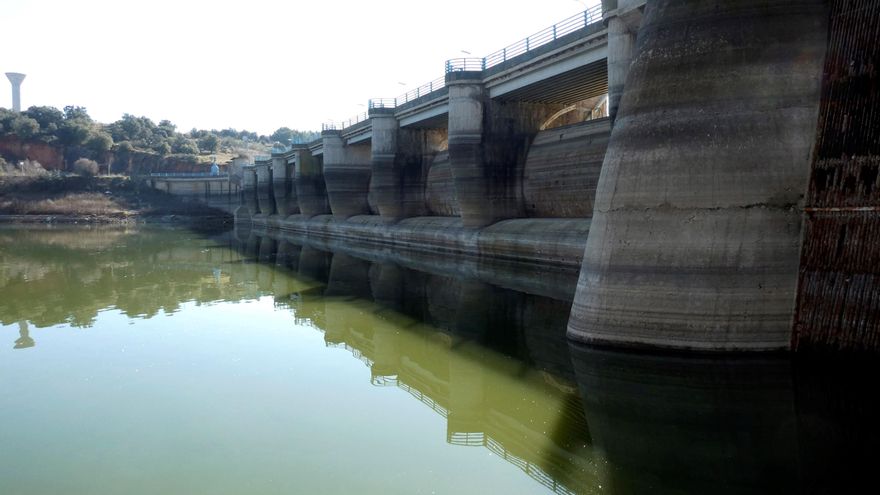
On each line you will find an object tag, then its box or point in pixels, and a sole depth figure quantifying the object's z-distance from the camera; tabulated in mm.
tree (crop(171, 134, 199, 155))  123812
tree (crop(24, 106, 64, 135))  113250
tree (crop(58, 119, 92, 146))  111000
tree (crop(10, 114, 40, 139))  107250
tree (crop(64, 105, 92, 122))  121762
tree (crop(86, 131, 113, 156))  111594
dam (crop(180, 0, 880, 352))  11344
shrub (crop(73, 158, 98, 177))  101125
